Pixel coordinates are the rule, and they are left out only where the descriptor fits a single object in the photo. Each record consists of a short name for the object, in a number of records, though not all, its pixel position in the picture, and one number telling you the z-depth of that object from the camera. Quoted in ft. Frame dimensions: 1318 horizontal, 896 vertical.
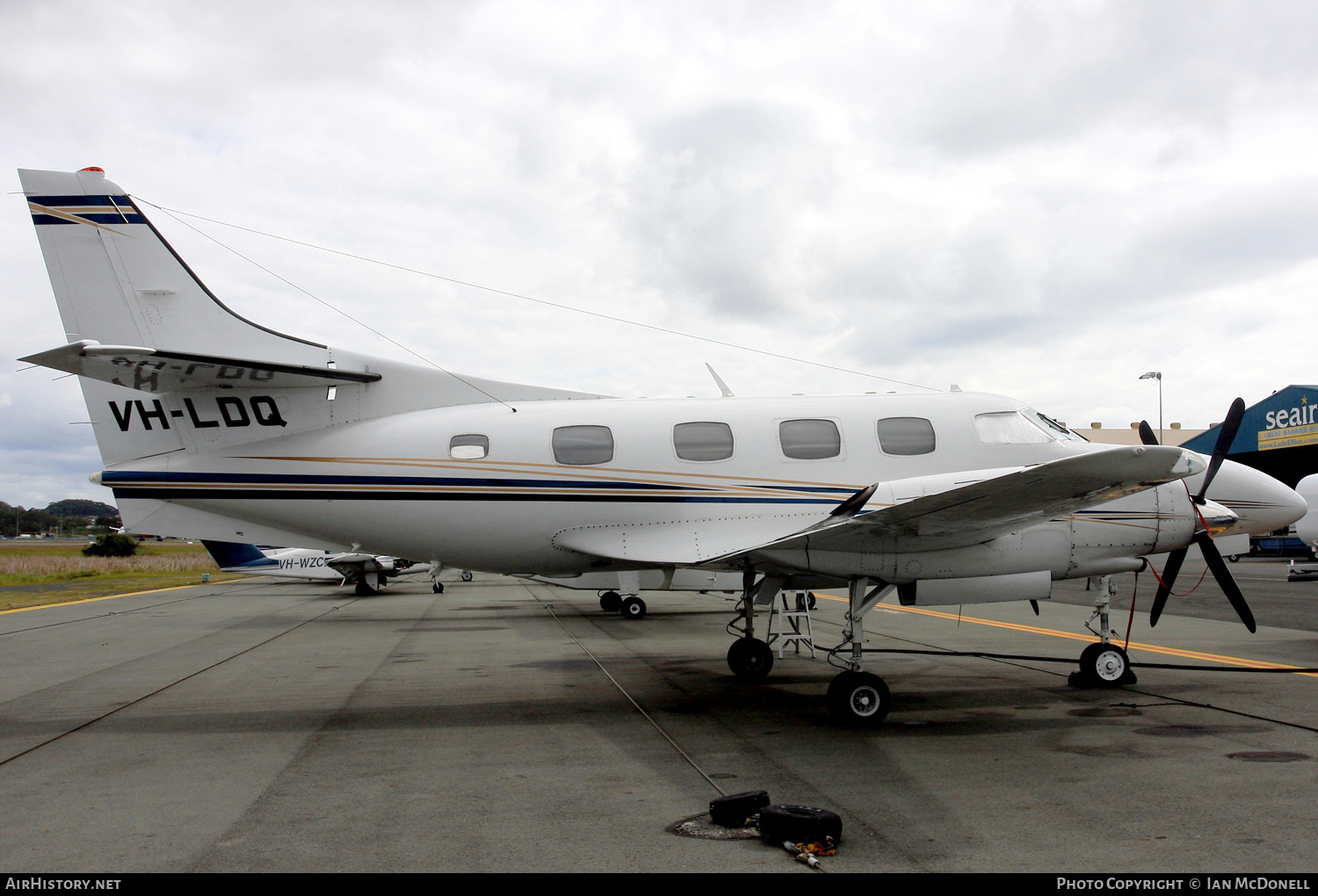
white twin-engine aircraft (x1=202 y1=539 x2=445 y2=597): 99.60
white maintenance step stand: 38.17
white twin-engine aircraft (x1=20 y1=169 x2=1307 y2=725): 30.04
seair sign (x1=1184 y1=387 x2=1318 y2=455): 140.67
